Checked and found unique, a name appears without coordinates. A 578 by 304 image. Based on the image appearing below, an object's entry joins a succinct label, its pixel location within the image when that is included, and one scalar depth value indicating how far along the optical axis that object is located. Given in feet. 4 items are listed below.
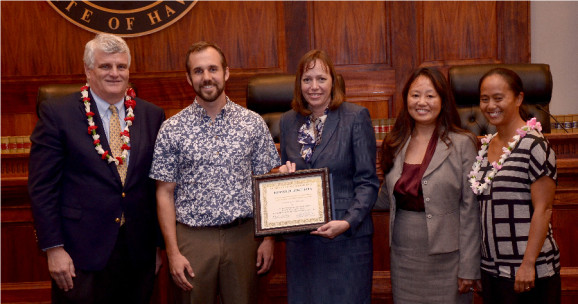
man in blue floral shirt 6.52
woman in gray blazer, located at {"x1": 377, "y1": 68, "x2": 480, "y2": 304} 6.28
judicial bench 8.12
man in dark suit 6.41
